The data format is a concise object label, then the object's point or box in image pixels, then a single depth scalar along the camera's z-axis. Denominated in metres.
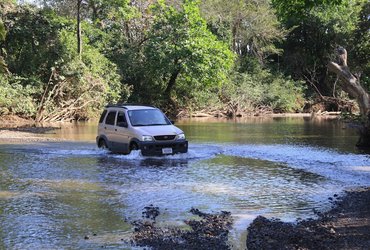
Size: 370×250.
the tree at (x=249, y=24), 48.66
